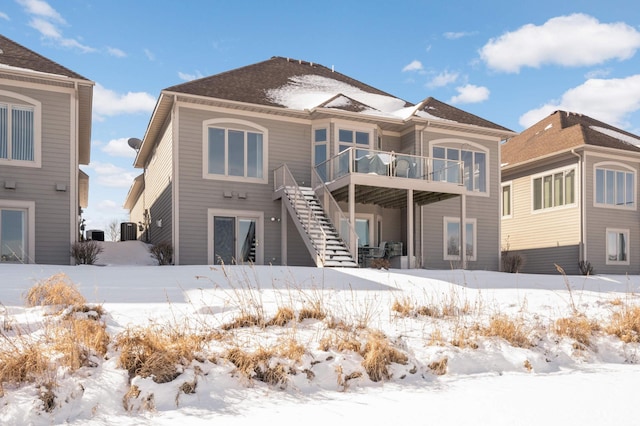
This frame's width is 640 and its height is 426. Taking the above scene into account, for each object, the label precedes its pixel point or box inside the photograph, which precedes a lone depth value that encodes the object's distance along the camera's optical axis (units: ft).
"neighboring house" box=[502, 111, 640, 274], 72.23
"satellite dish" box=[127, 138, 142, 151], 83.87
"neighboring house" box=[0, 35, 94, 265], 47.70
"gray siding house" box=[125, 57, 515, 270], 55.31
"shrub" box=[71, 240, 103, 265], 48.47
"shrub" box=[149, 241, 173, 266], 53.83
